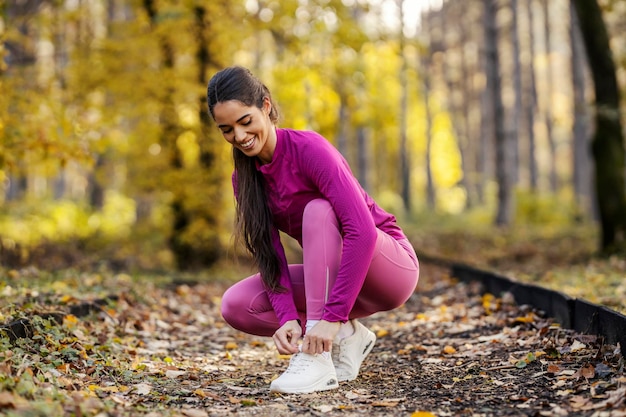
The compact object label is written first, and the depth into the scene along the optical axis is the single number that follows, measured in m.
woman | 3.37
